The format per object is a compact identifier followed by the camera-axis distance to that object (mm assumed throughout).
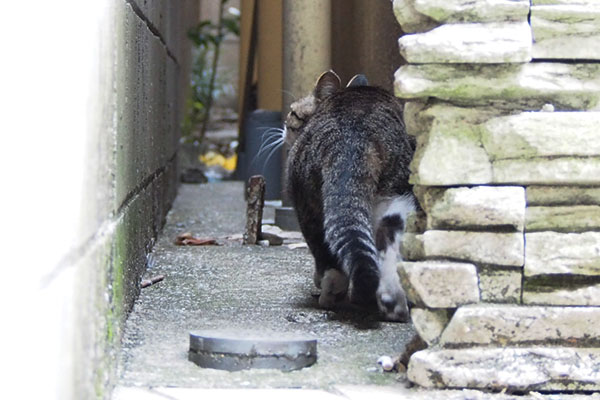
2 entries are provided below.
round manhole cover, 5418
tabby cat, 6270
